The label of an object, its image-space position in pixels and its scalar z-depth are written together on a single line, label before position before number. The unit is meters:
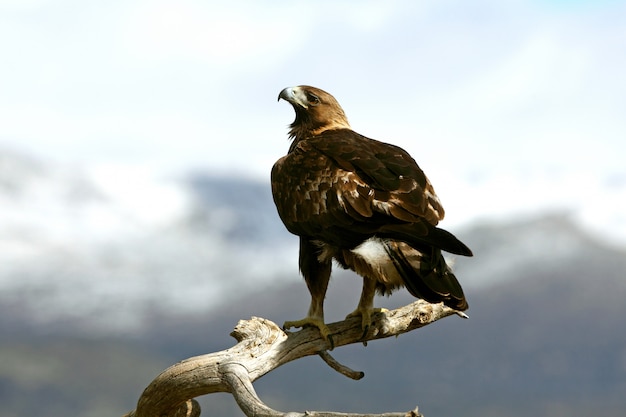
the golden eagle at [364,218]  14.37
